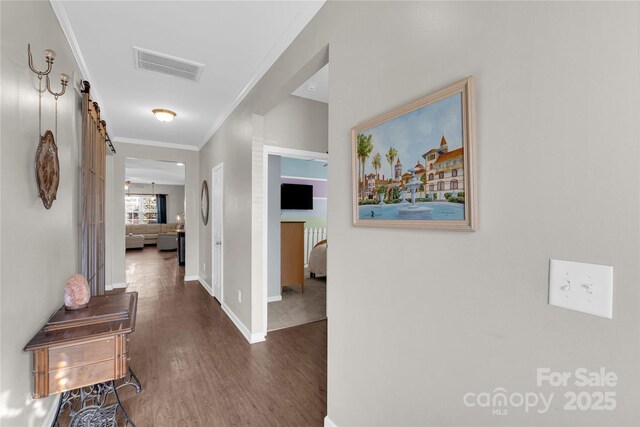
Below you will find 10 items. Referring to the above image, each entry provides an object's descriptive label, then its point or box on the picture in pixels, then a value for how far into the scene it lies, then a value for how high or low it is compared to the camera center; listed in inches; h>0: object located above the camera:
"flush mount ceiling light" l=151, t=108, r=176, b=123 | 143.9 +49.2
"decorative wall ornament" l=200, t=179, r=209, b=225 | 197.8 +7.2
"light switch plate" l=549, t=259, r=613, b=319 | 27.3 -7.4
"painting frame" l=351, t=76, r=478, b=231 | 37.5 +8.5
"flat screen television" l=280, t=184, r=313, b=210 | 235.0 +13.1
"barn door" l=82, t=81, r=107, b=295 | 90.2 +6.3
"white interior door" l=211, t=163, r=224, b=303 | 165.6 -9.1
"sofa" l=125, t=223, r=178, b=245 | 429.5 -25.6
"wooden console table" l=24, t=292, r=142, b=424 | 57.9 -28.5
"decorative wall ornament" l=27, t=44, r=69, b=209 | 59.7 +12.0
